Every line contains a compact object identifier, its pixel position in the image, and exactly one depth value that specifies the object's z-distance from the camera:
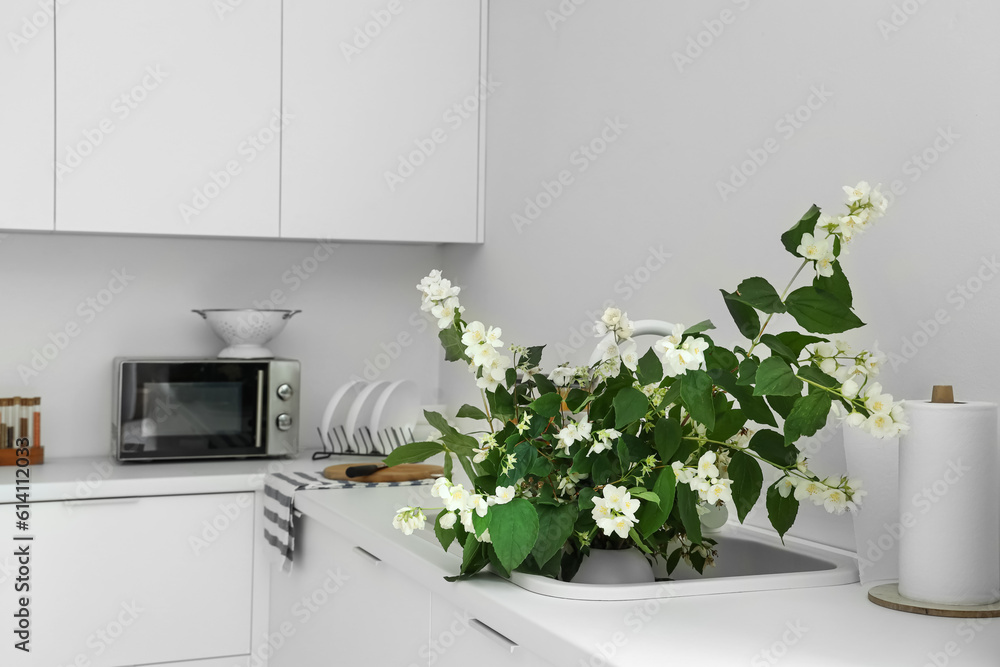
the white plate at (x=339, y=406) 2.61
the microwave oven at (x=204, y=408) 2.38
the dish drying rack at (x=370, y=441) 2.58
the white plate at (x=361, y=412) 2.58
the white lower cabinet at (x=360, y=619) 1.23
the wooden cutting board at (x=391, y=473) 2.20
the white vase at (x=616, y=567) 1.26
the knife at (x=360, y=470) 2.18
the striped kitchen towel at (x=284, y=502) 2.03
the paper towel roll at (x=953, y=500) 1.07
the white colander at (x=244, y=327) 2.51
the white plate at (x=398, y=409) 2.59
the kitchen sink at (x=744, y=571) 1.15
